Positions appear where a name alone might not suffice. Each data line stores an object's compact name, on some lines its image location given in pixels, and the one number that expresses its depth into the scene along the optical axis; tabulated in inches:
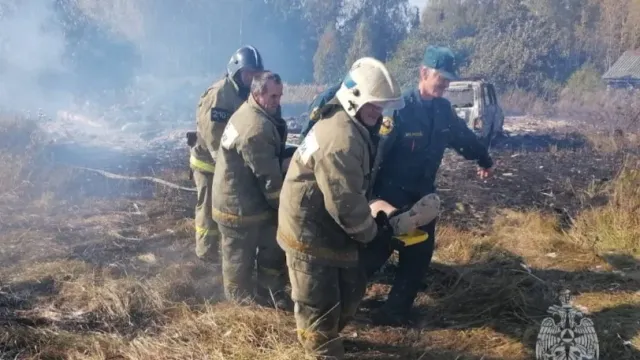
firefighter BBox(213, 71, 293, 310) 143.6
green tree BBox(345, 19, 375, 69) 1246.4
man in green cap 150.1
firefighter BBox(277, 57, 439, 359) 107.4
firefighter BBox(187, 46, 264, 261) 172.4
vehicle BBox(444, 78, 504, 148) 458.6
